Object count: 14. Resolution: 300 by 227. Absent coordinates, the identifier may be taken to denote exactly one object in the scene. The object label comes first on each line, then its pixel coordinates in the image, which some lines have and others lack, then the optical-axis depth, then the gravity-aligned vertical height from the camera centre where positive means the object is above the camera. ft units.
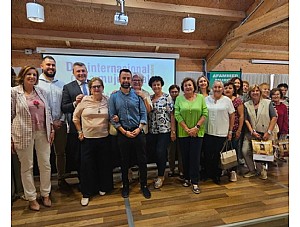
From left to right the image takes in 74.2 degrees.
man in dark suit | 7.57 +0.54
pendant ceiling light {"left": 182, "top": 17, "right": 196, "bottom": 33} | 12.07 +5.34
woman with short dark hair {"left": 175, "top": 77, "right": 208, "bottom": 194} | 7.97 -0.52
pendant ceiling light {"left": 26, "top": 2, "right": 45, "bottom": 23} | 9.97 +5.13
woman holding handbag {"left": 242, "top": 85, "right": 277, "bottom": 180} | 9.27 -0.57
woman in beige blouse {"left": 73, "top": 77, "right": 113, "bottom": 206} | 7.13 -0.83
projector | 9.76 +4.61
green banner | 19.42 +3.56
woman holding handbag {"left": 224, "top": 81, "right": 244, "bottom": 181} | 9.07 -0.18
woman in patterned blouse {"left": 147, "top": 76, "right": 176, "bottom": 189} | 8.27 -0.52
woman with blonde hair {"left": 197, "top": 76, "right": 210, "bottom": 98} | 8.85 +1.14
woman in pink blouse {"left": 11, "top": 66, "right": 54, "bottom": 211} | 6.14 -0.58
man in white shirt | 7.52 +0.27
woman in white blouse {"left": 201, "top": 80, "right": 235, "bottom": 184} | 8.46 -0.51
